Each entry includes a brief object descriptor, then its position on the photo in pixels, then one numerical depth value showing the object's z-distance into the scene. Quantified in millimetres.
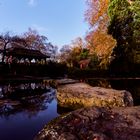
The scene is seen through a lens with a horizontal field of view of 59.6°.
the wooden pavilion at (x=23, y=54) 15136
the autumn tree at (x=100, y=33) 15343
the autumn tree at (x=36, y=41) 29829
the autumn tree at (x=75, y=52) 25309
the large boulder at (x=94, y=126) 1639
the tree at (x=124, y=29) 12798
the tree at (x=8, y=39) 18262
